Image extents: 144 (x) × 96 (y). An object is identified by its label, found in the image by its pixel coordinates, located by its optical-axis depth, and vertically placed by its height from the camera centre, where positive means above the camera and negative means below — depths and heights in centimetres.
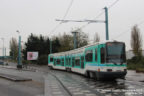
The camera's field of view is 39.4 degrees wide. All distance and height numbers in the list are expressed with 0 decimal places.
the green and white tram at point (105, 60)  1450 -3
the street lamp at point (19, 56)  4137 +88
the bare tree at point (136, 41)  4137 +388
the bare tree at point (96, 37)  6362 +723
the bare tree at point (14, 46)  10066 +763
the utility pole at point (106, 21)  1943 +400
